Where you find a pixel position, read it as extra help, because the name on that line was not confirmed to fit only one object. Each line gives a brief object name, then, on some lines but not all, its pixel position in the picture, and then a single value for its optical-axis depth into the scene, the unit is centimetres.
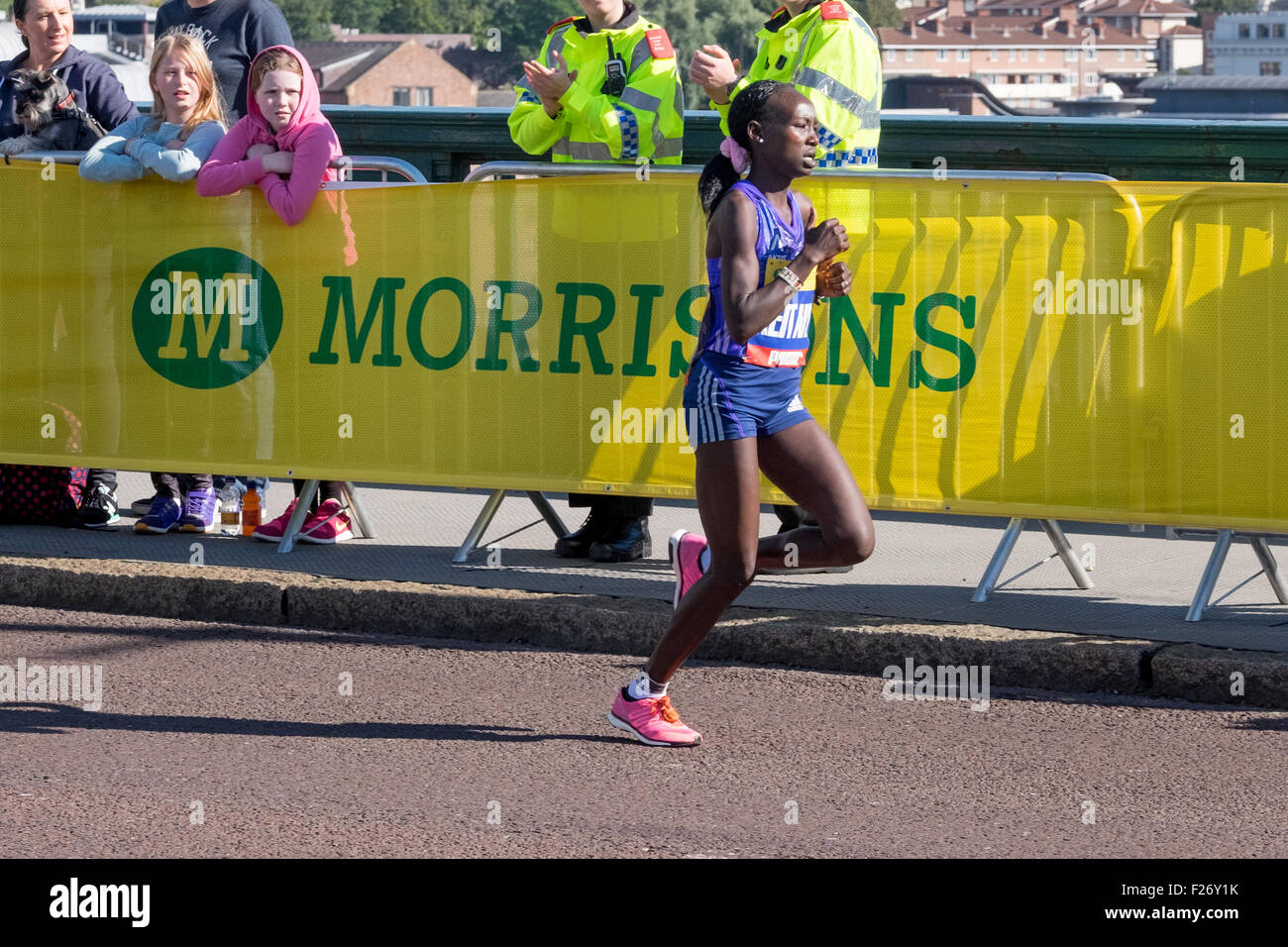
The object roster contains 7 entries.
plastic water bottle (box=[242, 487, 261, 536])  1636
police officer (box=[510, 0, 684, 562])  1539
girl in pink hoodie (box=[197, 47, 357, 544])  1505
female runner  1068
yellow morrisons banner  1319
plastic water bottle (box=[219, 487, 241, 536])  1661
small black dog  1667
